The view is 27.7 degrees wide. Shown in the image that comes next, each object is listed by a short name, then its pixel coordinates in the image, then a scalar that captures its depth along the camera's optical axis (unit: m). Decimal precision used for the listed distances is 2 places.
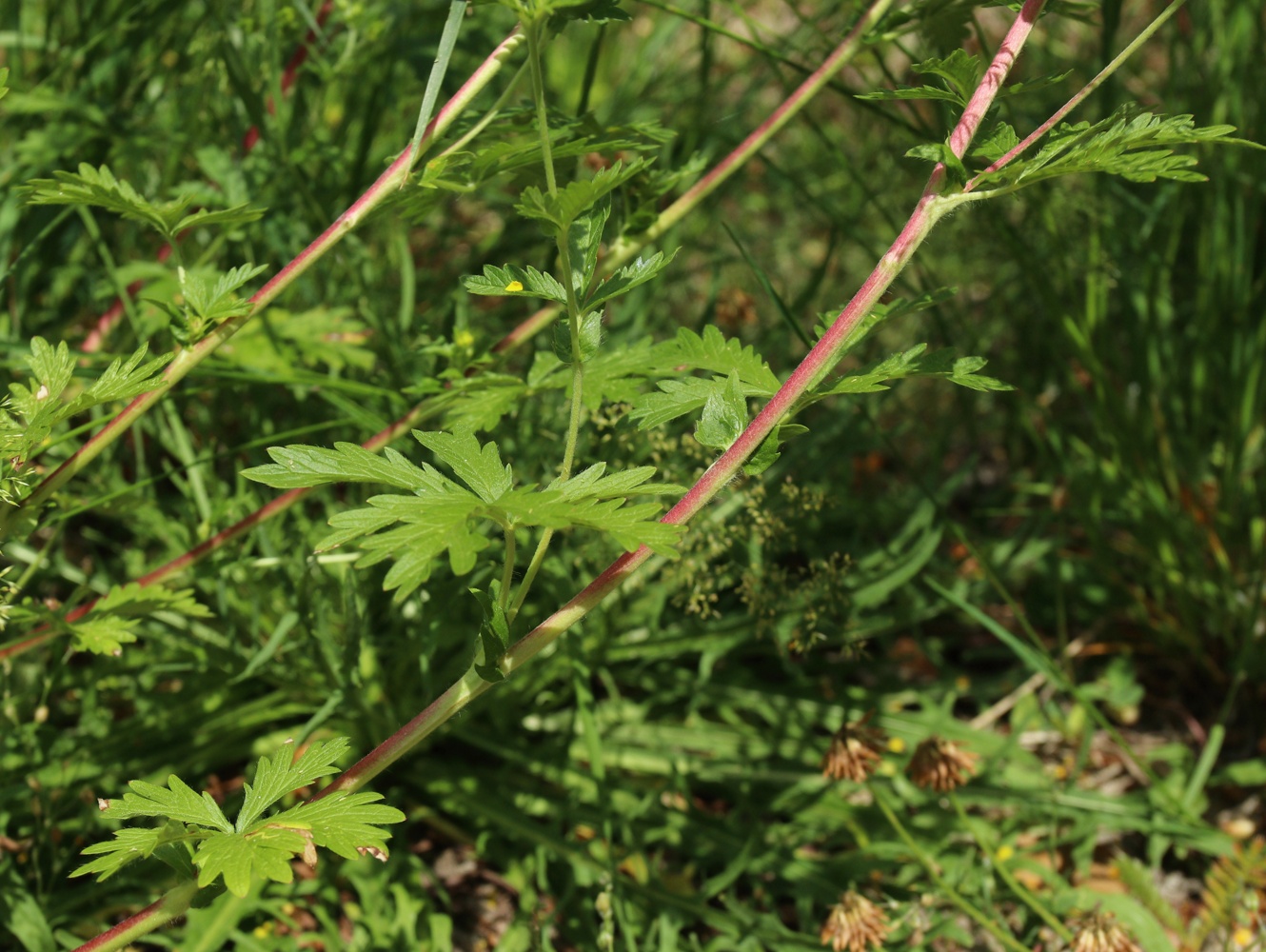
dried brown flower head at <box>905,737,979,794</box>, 0.76
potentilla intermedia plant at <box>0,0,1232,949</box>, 0.62
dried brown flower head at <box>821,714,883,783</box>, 0.74
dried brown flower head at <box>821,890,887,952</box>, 0.72
